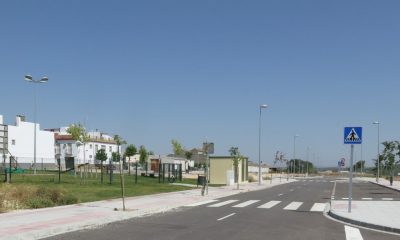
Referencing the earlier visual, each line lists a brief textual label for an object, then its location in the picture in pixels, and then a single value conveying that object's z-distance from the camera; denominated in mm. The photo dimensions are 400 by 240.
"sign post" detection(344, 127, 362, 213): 19406
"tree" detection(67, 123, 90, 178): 58947
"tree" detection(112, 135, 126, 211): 19575
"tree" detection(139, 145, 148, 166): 116625
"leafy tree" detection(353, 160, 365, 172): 142625
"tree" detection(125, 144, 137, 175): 107500
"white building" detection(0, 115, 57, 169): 87188
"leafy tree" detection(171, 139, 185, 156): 122375
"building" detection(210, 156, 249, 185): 51594
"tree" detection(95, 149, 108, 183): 93562
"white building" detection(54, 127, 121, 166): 109438
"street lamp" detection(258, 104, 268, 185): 55269
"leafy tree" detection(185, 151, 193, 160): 131875
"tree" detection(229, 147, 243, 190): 50281
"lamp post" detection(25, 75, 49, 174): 46312
